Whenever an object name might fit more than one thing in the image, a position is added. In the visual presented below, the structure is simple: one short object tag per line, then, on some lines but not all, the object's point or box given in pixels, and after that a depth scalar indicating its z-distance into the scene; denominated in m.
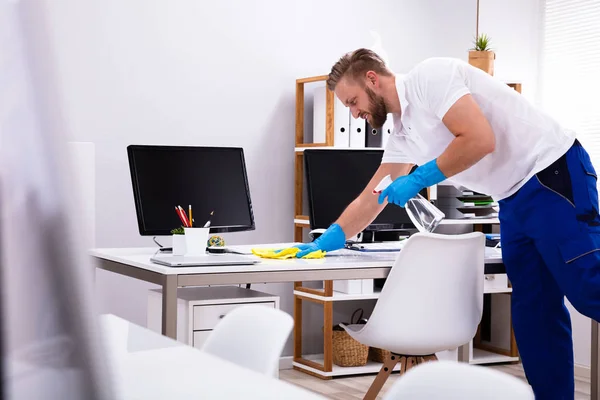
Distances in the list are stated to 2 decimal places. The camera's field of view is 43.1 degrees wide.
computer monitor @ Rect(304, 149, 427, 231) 2.87
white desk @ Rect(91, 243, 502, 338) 2.06
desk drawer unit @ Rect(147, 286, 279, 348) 2.38
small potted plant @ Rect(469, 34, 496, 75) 3.99
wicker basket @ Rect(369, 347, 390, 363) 3.90
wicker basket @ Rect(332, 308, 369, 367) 3.76
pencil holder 2.34
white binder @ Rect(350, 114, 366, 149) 3.77
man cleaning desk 2.16
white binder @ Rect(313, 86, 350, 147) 3.74
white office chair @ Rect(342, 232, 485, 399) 2.31
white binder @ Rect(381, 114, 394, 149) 3.83
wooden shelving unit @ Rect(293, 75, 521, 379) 3.69
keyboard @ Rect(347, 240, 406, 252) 2.78
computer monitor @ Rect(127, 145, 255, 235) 2.46
